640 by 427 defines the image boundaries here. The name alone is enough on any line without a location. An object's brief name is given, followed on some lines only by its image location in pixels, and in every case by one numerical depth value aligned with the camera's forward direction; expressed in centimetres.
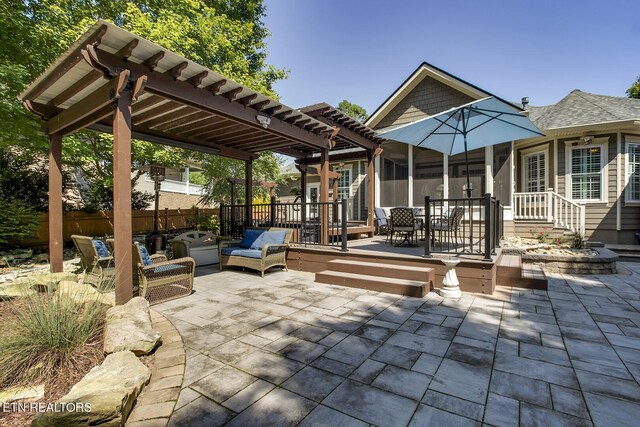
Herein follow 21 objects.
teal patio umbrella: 550
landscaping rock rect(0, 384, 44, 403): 193
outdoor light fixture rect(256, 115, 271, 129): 510
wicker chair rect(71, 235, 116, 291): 388
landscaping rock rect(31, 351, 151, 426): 152
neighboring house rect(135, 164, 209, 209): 1522
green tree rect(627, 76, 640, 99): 1824
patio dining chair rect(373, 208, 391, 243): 824
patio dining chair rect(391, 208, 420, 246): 623
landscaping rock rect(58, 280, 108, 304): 268
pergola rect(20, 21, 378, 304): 333
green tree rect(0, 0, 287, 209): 642
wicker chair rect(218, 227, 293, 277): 564
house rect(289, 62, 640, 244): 840
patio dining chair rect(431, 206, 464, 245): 564
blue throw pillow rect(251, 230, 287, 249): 616
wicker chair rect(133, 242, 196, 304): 386
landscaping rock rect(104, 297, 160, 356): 243
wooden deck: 454
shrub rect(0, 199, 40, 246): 716
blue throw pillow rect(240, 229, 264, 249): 626
